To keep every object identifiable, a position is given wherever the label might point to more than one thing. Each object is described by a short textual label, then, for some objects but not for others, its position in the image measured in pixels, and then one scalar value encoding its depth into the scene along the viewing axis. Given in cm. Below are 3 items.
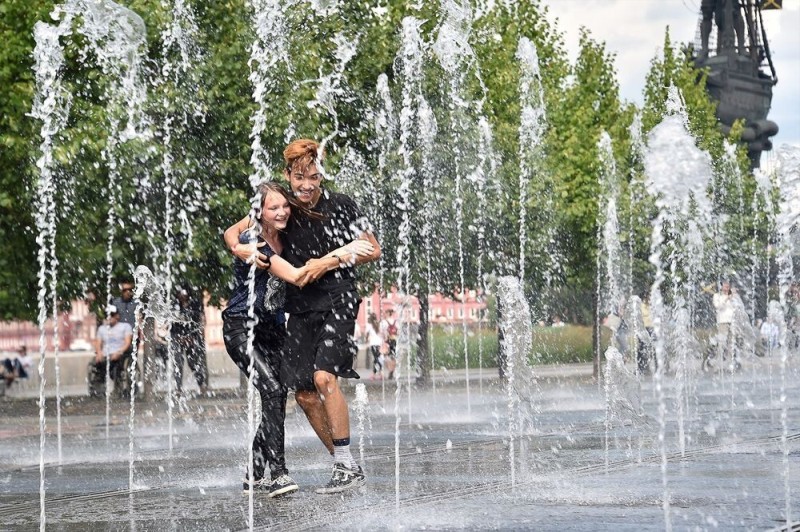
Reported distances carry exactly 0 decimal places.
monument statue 8006
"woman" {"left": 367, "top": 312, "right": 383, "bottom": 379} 3638
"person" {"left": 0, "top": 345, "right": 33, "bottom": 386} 3162
